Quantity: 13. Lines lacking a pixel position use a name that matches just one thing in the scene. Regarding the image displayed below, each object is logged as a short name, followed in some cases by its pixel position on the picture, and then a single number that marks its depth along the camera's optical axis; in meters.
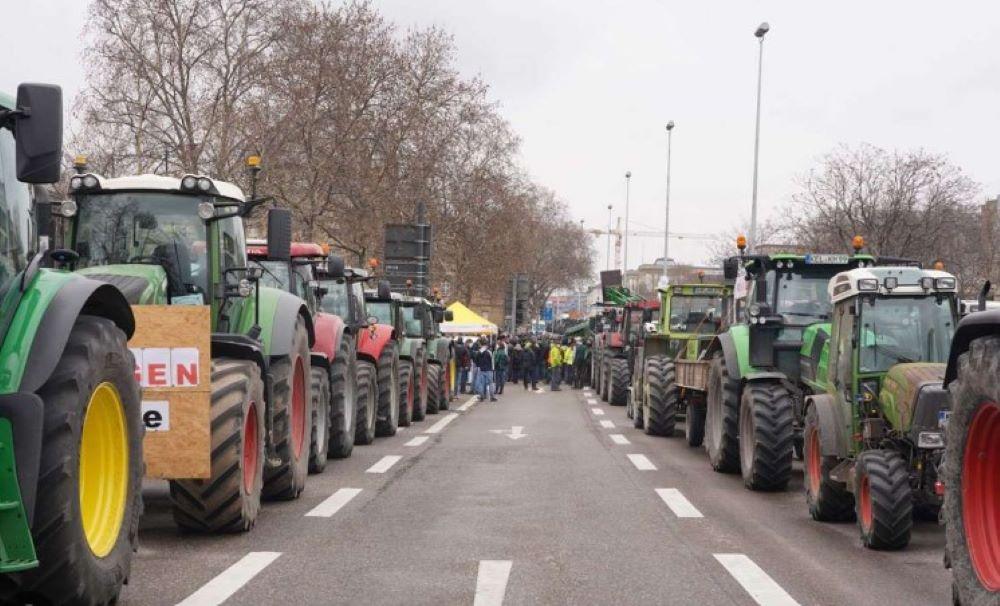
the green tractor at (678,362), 19.38
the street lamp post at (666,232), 59.45
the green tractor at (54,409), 5.39
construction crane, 179.38
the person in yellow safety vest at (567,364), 45.80
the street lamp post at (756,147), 38.19
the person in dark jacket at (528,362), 45.88
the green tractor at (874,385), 9.90
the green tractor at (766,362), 13.35
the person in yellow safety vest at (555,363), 43.78
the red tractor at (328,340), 15.70
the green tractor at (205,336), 8.77
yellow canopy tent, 47.09
